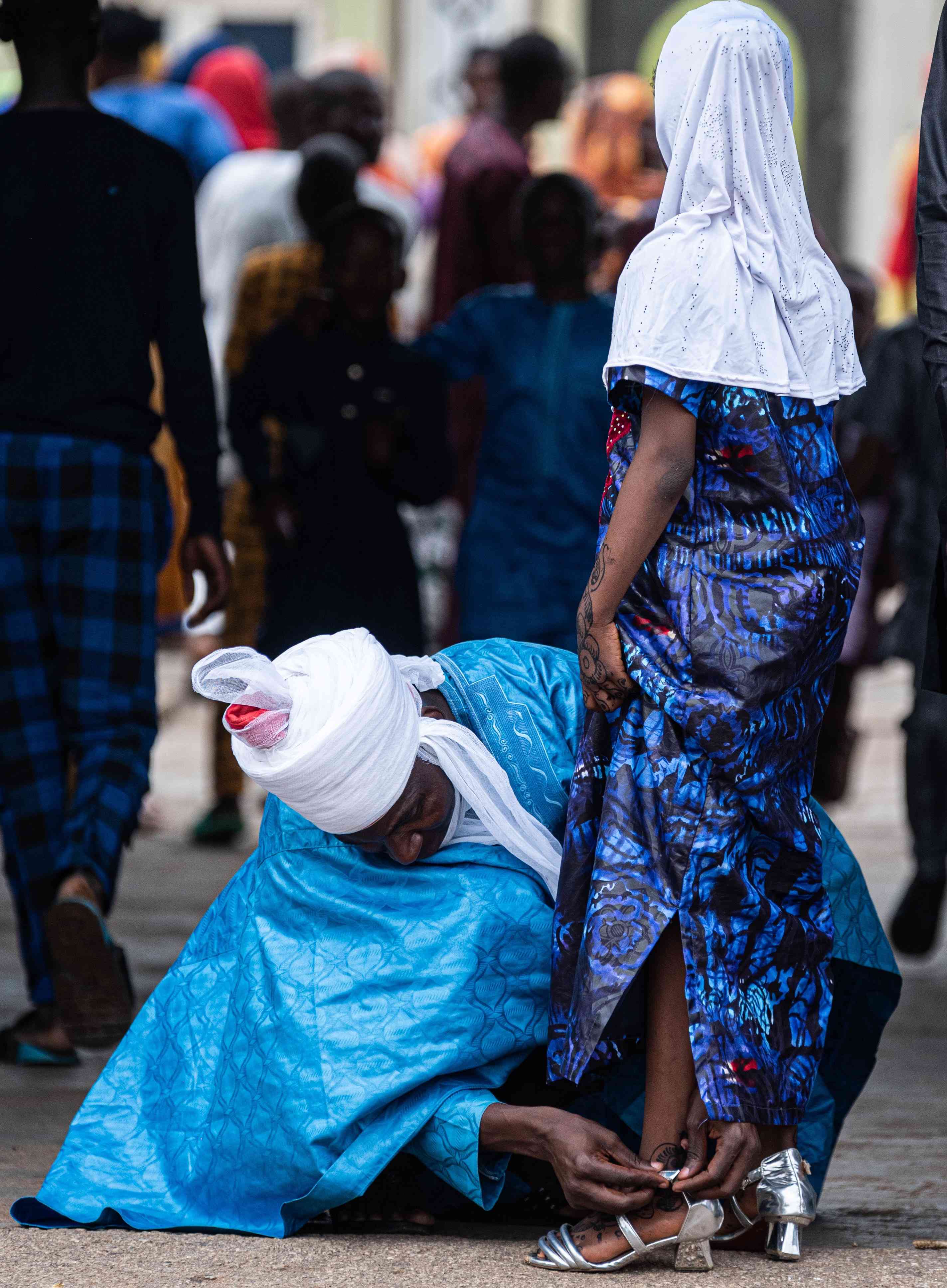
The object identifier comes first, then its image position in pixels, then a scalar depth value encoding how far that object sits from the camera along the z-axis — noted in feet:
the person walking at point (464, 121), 55.62
